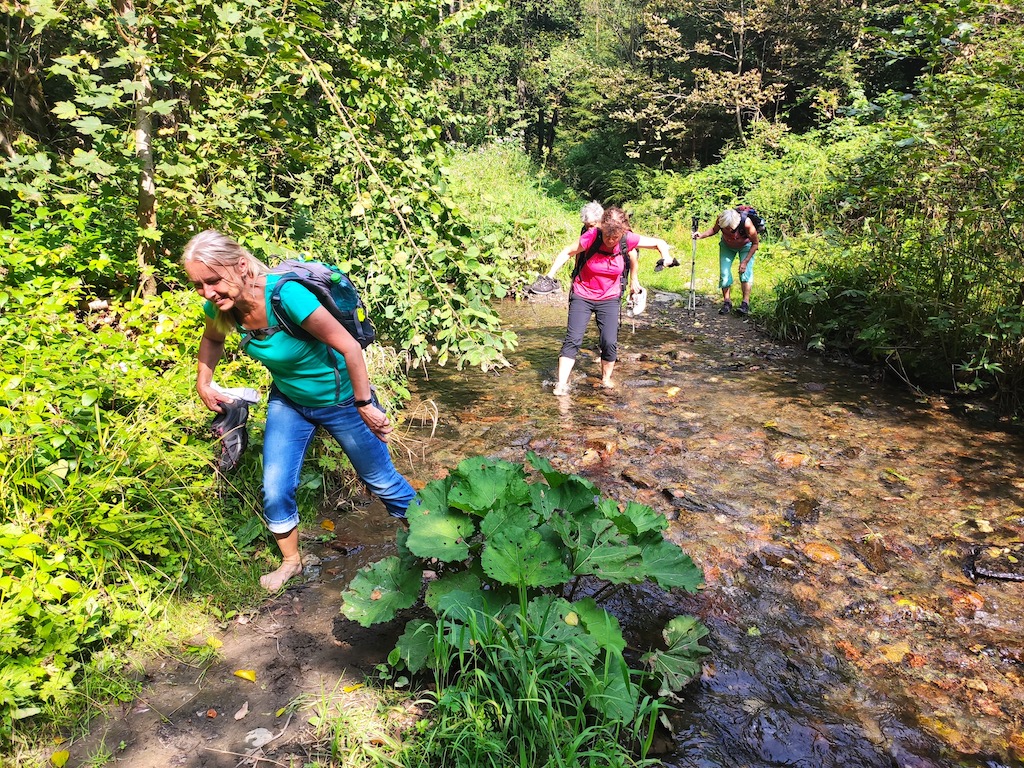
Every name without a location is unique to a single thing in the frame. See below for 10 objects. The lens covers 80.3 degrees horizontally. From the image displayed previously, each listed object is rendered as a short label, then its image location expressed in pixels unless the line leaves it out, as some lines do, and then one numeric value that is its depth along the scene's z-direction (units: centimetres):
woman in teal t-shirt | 268
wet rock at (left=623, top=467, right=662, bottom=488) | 486
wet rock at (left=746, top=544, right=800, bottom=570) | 383
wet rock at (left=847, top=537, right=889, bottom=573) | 380
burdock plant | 229
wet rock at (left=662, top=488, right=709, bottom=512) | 451
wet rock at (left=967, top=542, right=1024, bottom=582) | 369
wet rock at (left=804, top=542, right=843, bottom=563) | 389
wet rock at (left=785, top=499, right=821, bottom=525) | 433
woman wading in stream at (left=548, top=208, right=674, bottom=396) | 616
